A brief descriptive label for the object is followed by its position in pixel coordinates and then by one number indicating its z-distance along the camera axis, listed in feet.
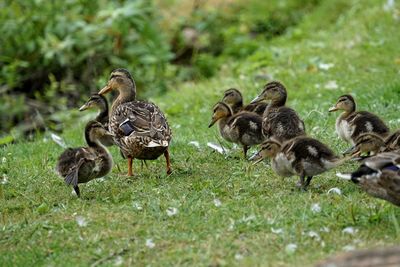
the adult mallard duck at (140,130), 61.05
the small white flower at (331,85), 91.25
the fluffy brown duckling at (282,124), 61.36
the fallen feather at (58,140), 77.58
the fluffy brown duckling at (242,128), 65.31
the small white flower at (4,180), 62.44
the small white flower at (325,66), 99.50
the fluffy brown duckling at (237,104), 72.28
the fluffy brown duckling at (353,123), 60.95
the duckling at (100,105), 75.20
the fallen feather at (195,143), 71.34
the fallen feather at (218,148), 68.56
